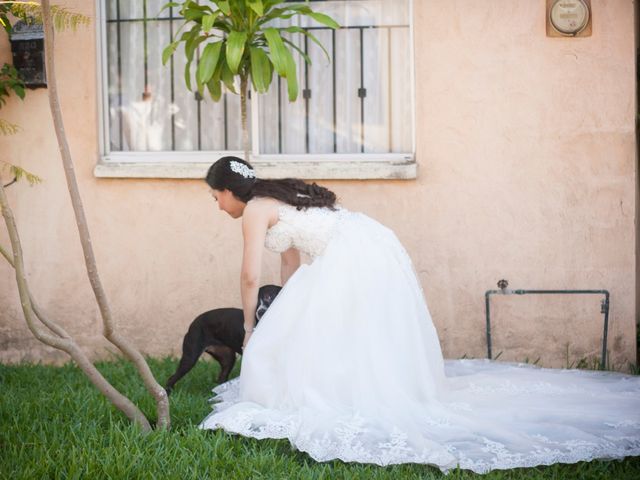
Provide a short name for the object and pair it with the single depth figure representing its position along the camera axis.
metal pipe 5.80
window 6.10
